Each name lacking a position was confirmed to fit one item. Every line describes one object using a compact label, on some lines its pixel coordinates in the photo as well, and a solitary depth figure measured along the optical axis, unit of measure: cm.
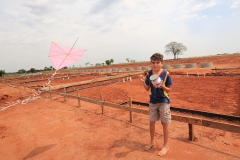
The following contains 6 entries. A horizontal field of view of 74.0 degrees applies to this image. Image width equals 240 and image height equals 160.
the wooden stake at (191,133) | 372
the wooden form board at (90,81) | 1325
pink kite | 432
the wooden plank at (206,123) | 306
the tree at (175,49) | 6444
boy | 296
